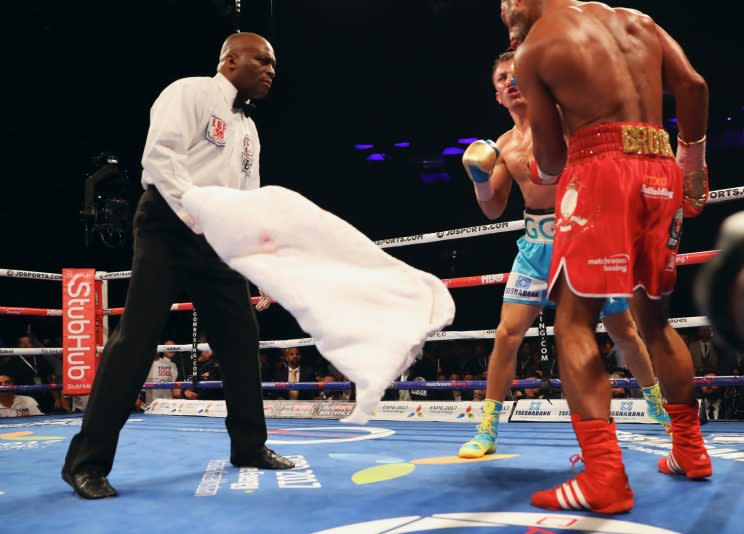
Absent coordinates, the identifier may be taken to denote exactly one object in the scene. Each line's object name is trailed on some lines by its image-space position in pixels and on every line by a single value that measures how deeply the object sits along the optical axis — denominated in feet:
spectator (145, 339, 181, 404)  17.97
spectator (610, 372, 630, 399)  14.85
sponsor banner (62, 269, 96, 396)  14.21
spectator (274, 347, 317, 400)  18.16
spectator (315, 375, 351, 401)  19.36
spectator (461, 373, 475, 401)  19.23
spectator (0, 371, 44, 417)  14.84
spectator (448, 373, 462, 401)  19.36
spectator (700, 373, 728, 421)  14.76
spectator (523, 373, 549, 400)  17.46
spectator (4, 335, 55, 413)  17.67
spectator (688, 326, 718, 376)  16.26
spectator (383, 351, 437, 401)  18.04
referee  5.32
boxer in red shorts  4.39
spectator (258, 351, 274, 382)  19.08
